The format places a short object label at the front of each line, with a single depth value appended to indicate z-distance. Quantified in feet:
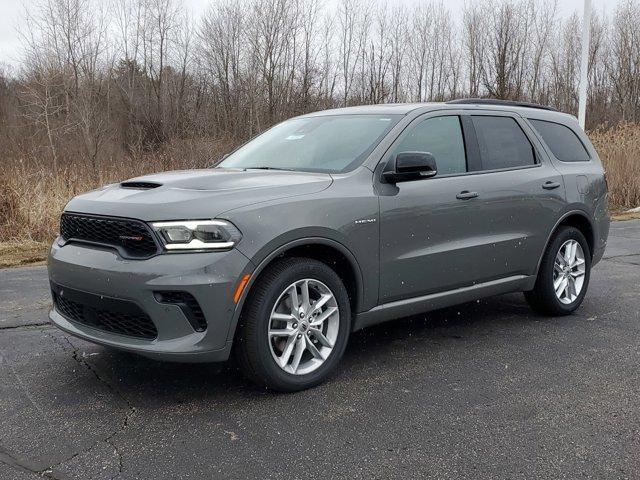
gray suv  10.96
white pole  54.44
